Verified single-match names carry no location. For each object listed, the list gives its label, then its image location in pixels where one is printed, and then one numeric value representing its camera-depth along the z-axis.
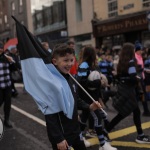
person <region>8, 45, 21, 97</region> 5.92
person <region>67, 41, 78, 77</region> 4.01
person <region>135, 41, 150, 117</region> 4.48
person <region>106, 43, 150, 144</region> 3.23
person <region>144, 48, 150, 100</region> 4.74
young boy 1.84
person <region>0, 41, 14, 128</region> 3.93
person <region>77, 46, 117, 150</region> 2.99
